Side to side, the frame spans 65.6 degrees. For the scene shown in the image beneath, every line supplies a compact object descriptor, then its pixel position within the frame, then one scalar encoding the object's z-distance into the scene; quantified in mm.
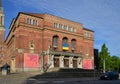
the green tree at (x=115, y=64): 45651
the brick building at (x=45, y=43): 25727
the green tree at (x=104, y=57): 37771
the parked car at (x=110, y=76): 16556
